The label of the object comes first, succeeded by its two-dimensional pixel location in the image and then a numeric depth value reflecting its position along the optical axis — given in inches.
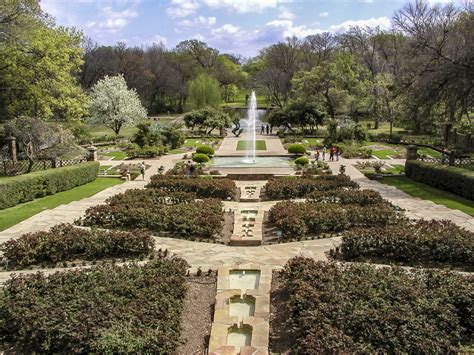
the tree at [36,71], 1067.6
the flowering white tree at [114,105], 1707.7
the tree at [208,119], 1720.0
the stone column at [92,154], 1082.1
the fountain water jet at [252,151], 1184.0
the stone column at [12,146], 1001.0
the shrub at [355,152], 1242.6
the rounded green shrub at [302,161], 1037.2
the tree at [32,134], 1001.5
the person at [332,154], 1180.5
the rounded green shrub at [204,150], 1232.8
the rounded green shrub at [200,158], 1125.1
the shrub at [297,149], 1244.5
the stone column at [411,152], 989.1
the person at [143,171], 951.5
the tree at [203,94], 2276.1
